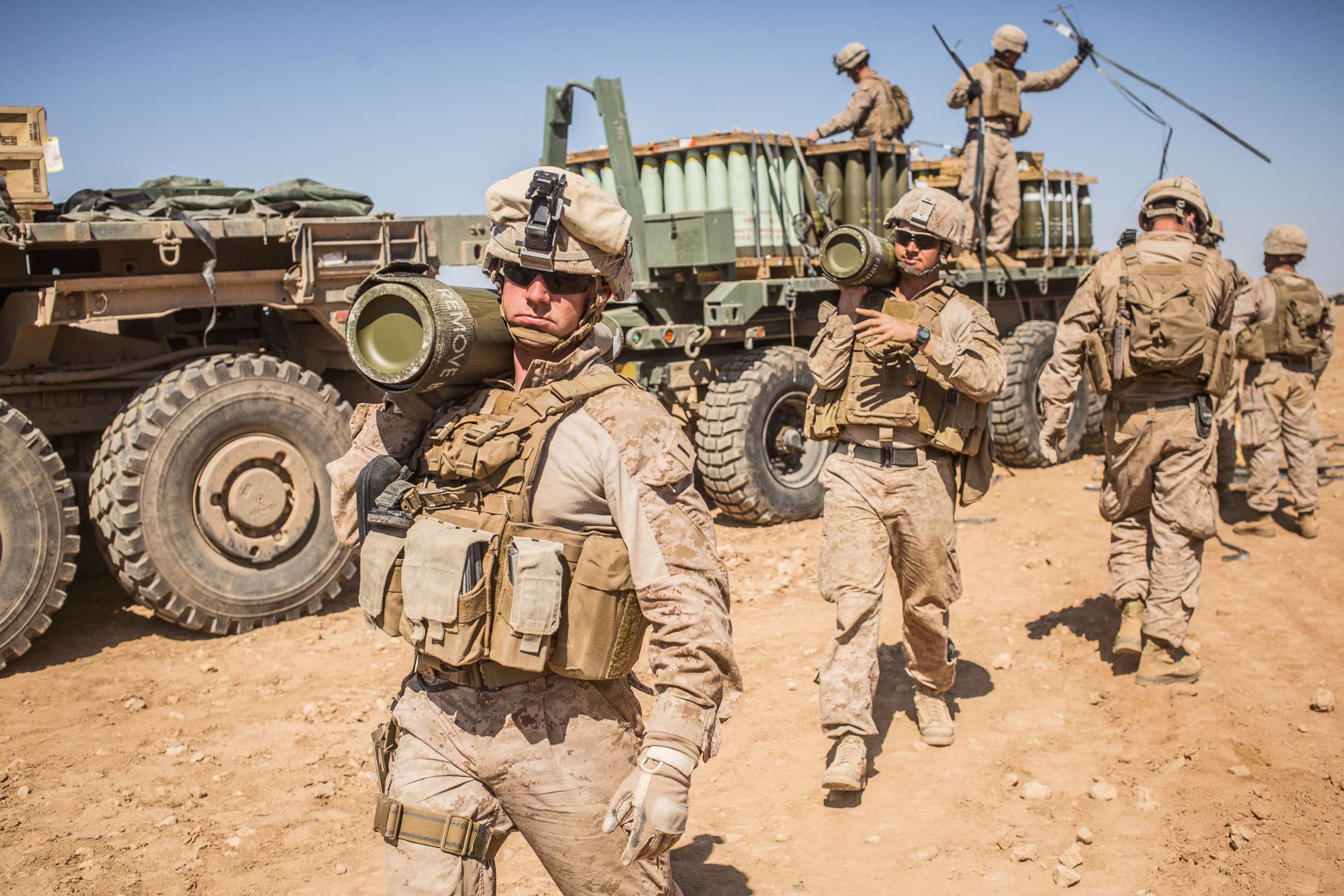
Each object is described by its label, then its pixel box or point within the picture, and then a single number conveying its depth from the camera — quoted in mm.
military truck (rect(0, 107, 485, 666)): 5816
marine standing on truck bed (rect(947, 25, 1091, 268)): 10016
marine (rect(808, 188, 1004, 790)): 4371
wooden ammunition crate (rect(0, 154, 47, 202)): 6219
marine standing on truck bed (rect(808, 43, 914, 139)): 9922
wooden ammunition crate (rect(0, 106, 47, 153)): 6266
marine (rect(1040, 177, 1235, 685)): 5223
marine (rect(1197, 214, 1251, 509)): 8836
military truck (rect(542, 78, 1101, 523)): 8312
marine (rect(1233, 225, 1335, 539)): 8508
